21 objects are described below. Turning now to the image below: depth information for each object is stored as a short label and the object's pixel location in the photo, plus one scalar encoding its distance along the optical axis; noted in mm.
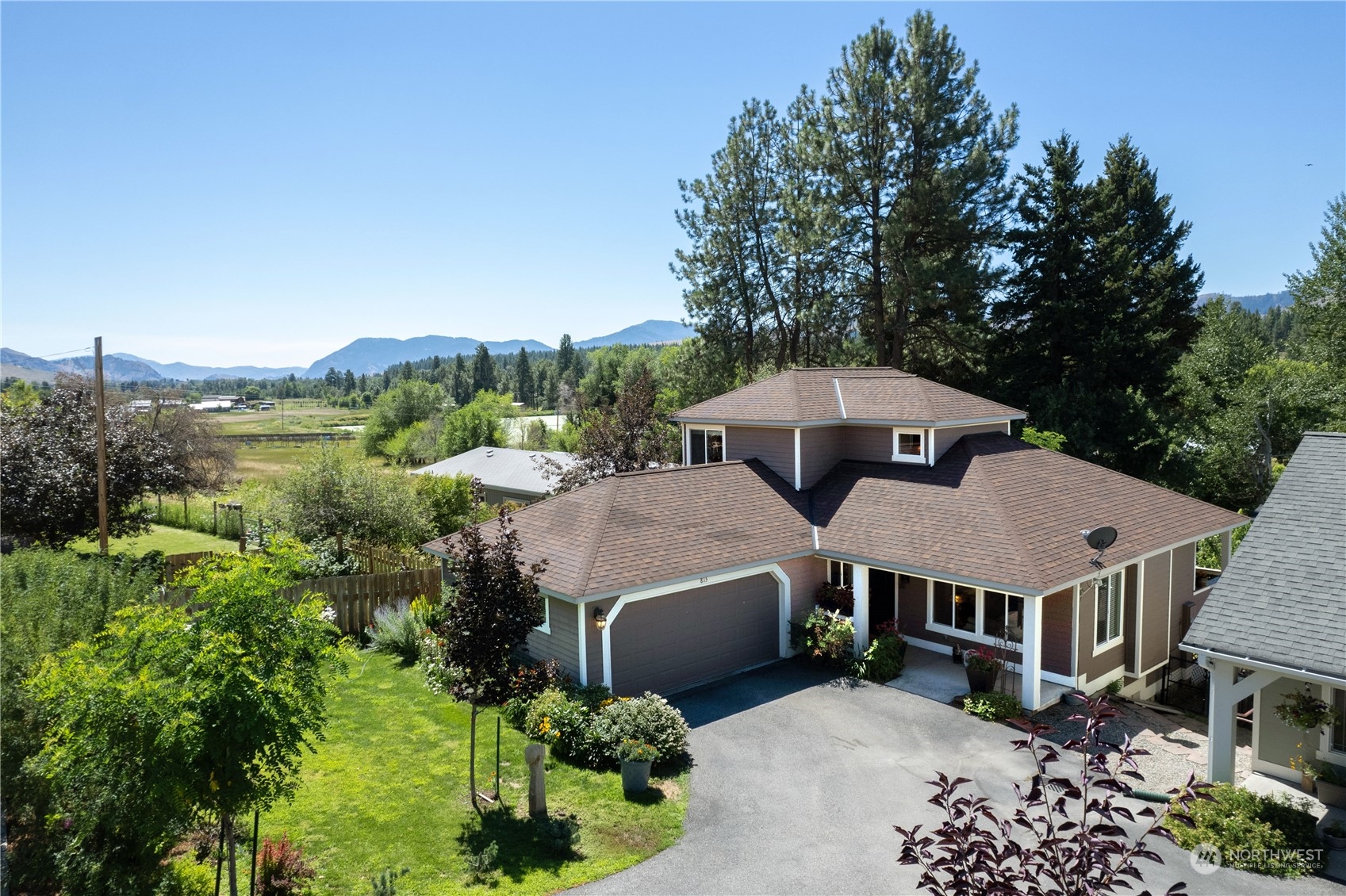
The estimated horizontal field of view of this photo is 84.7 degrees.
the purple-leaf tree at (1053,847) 3771
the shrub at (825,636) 15172
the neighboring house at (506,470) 30555
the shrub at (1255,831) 8680
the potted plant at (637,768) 10438
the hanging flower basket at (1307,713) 9875
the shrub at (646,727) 11305
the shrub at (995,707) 12703
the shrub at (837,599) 16078
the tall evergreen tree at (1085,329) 28375
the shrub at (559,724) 11695
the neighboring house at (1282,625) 9477
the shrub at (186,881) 7176
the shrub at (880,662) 14609
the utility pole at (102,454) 19094
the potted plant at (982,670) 13203
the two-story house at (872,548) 13633
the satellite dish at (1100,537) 13508
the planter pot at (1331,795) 9836
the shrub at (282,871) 7930
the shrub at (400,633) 16469
